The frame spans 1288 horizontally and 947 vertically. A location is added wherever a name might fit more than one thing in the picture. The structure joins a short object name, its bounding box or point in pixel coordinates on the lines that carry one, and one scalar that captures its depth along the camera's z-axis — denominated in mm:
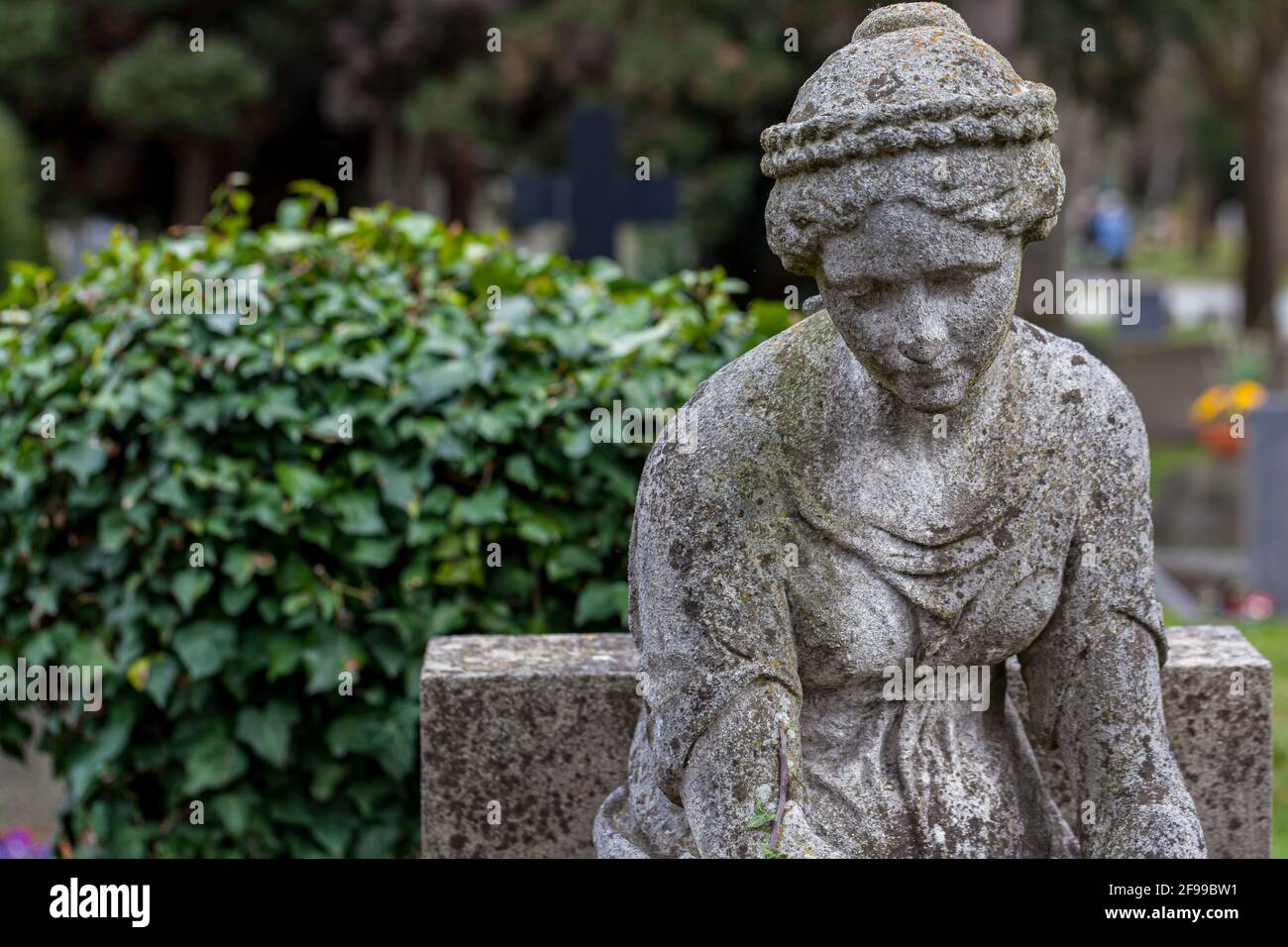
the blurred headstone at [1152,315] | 21344
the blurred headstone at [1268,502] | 9125
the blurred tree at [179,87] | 18141
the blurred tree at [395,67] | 17281
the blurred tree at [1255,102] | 18250
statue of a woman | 2471
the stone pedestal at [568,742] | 3402
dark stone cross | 8367
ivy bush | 4367
